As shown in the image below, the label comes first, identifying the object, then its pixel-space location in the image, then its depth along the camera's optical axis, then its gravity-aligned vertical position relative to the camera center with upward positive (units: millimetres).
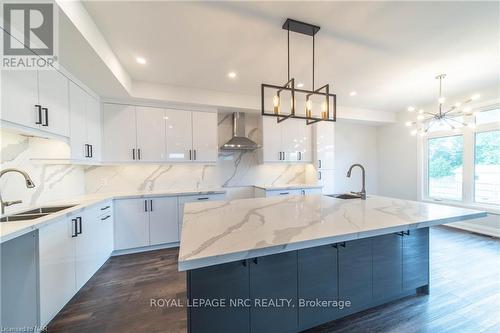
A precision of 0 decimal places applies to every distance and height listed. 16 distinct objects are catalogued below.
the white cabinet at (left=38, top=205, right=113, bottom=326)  1583 -877
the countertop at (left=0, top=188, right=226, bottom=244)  1322 -451
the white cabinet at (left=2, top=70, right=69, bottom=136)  1582 +599
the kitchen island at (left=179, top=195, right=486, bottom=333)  1162 -720
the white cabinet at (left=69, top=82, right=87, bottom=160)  2408 +548
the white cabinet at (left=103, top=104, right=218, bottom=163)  3201 +507
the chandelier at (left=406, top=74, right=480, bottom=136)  3250 +869
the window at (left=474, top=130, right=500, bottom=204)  3660 -107
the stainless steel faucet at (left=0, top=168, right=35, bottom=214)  1594 -140
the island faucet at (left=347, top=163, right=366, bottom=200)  2483 -404
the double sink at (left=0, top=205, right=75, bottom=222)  1728 -461
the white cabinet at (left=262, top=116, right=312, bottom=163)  4185 +488
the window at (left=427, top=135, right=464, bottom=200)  4203 -111
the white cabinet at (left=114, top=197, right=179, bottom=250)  3008 -903
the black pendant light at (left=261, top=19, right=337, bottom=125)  1929 +704
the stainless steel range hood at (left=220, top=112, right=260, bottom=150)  3844 +483
